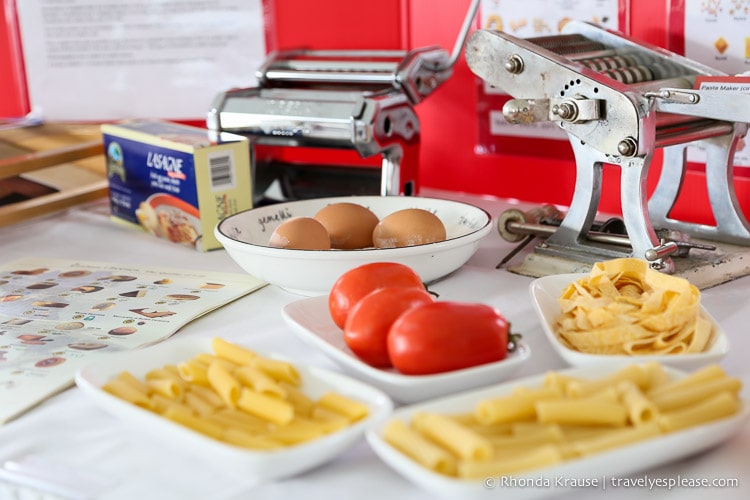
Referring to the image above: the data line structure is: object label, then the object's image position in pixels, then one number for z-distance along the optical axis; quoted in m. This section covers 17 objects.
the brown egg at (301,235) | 1.11
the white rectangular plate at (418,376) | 0.76
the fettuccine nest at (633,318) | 0.85
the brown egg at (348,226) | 1.19
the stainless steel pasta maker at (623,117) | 1.06
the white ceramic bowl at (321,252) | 1.08
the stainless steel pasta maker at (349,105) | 1.41
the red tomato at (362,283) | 0.90
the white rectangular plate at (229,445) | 0.67
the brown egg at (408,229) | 1.14
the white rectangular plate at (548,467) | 0.61
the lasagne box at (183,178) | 1.36
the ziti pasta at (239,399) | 0.71
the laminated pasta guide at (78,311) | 0.93
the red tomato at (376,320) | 0.83
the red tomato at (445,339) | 0.77
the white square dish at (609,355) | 0.79
